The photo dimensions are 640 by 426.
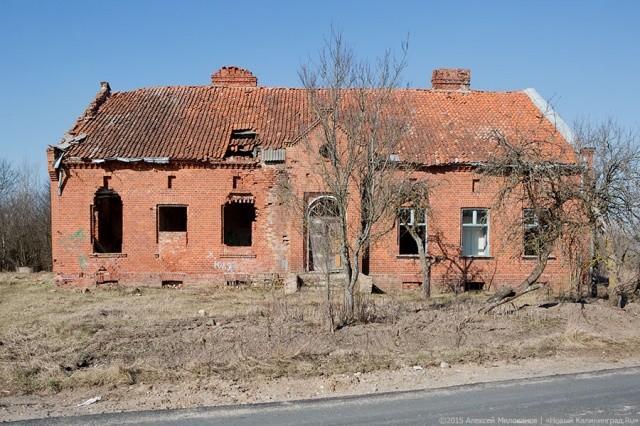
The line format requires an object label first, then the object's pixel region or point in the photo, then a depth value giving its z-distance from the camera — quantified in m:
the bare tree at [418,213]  16.78
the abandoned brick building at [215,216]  19.44
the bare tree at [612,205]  12.91
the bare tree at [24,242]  28.20
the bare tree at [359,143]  10.84
